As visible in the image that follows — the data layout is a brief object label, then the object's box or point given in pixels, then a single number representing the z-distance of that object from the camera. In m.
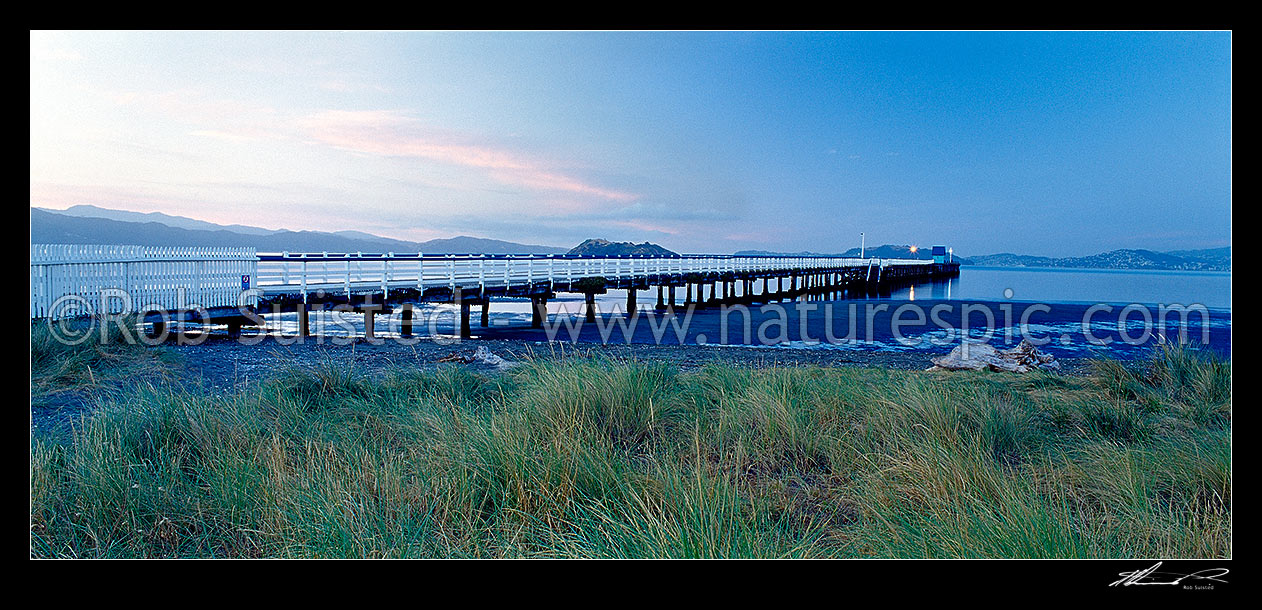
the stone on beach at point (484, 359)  9.78
